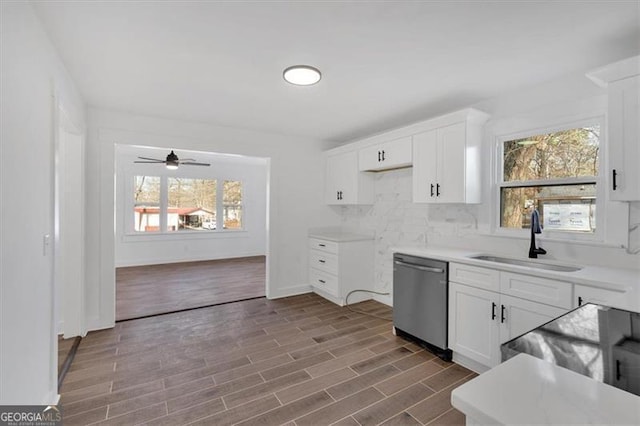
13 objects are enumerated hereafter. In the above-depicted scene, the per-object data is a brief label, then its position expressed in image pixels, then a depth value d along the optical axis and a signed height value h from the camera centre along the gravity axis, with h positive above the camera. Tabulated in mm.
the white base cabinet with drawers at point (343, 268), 4133 -804
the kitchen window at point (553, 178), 2436 +316
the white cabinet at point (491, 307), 2094 -735
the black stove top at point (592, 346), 757 -409
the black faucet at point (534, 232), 2572 -164
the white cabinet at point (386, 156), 3482 +727
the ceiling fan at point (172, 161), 4703 +820
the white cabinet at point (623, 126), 1865 +566
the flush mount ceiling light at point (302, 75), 2340 +1128
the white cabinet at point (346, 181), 4281 +469
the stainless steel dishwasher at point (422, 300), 2727 -860
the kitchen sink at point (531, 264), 2354 -437
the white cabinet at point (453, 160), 2883 +545
